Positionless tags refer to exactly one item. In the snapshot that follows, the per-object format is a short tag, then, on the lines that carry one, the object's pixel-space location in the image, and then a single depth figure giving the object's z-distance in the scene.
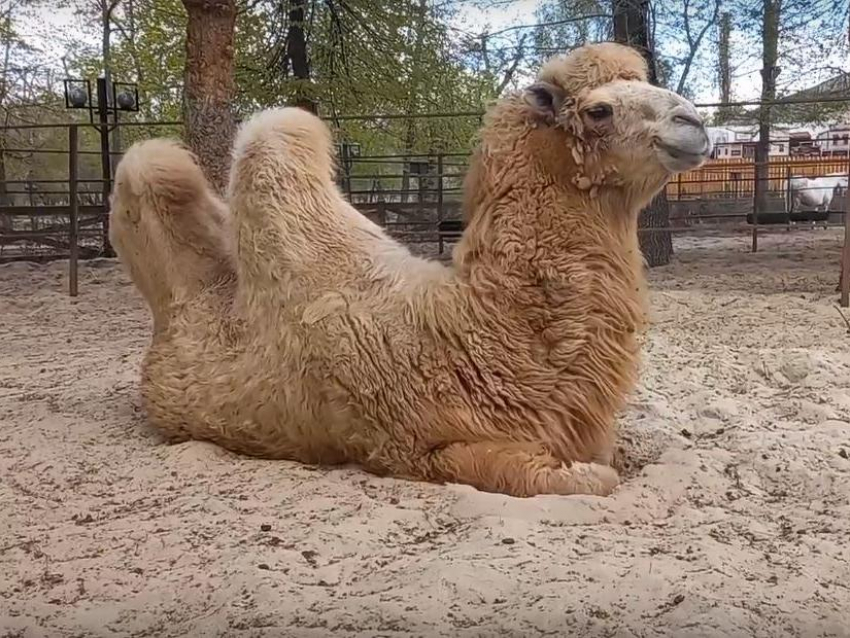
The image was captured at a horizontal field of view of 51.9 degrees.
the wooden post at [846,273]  6.37
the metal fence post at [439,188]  10.87
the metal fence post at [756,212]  10.44
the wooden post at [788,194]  14.17
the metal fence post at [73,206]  8.84
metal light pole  9.94
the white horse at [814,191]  14.90
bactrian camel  2.96
